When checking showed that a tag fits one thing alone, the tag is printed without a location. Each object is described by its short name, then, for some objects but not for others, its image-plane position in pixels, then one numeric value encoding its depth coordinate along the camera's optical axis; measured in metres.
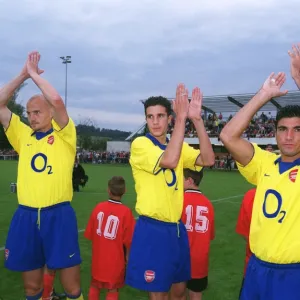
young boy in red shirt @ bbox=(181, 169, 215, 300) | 4.46
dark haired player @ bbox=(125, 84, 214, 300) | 3.60
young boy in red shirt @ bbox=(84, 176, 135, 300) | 4.55
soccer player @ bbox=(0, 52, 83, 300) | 4.04
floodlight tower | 51.50
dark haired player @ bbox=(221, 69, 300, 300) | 2.81
